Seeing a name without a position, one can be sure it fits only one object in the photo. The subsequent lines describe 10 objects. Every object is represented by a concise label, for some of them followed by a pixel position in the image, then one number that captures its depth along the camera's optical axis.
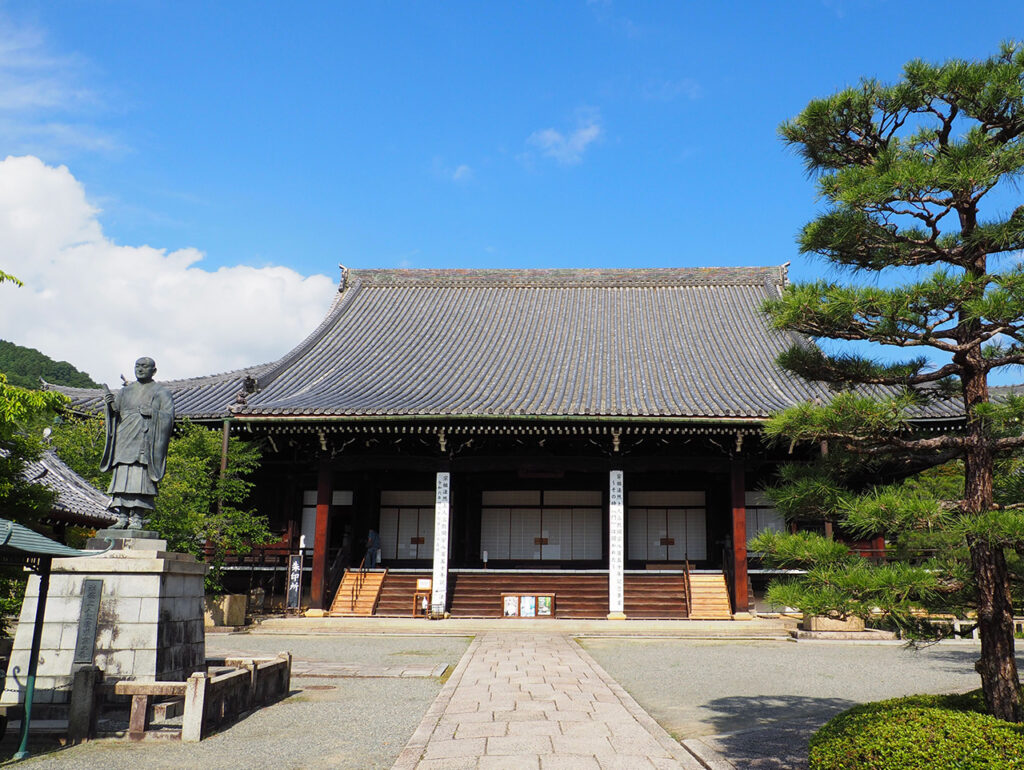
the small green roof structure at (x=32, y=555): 5.44
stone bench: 6.16
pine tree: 4.68
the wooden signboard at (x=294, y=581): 16.42
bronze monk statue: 7.66
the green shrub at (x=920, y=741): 3.98
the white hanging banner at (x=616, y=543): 16.17
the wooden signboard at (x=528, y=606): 16.19
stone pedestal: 6.74
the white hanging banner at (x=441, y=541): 16.31
